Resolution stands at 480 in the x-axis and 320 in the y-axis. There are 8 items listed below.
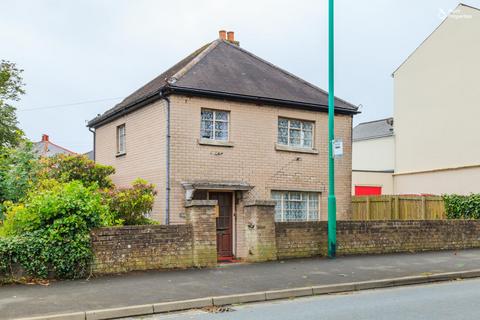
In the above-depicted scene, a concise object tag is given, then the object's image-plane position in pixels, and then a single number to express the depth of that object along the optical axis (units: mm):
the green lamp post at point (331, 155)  14430
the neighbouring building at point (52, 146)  53384
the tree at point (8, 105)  31547
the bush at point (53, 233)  10969
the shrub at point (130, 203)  13914
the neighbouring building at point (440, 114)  26828
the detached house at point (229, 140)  16156
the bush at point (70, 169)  16984
